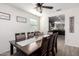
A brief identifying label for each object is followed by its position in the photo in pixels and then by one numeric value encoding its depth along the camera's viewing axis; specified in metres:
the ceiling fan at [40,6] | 1.64
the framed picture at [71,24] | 2.70
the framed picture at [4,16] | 1.80
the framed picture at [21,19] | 2.22
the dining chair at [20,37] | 1.57
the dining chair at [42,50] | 1.13
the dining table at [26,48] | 0.96
